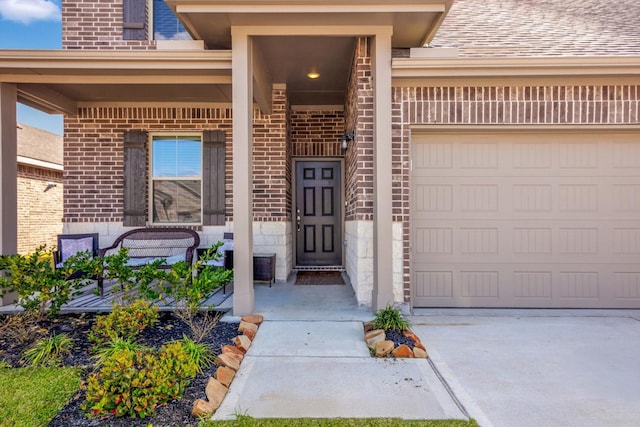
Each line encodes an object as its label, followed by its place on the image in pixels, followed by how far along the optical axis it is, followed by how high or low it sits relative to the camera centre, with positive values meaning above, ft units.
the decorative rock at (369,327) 11.26 -3.44
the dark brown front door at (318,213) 22.84 +0.10
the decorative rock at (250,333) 11.00 -3.54
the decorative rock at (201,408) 7.01 -3.69
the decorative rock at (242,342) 10.12 -3.54
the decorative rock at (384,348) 9.78 -3.53
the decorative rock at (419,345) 10.16 -3.60
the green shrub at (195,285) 10.83 -2.09
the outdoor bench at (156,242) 18.22 -1.33
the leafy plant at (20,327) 10.67 -3.37
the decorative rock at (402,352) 9.82 -3.64
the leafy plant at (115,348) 8.93 -3.31
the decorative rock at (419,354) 9.82 -3.69
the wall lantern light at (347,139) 16.47 +3.57
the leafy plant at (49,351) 9.25 -3.52
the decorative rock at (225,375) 8.22 -3.63
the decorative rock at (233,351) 9.45 -3.53
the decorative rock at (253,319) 12.04 -3.41
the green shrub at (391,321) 11.06 -3.21
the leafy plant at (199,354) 8.78 -3.39
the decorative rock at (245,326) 11.33 -3.45
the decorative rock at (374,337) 10.32 -3.46
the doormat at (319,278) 18.93 -3.41
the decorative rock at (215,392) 7.40 -3.66
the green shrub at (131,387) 6.86 -3.25
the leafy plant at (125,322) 10.07 -2.97
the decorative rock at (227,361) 8.91 -3.56
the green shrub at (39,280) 11.30 -1.99
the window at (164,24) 18.57 +9.54
